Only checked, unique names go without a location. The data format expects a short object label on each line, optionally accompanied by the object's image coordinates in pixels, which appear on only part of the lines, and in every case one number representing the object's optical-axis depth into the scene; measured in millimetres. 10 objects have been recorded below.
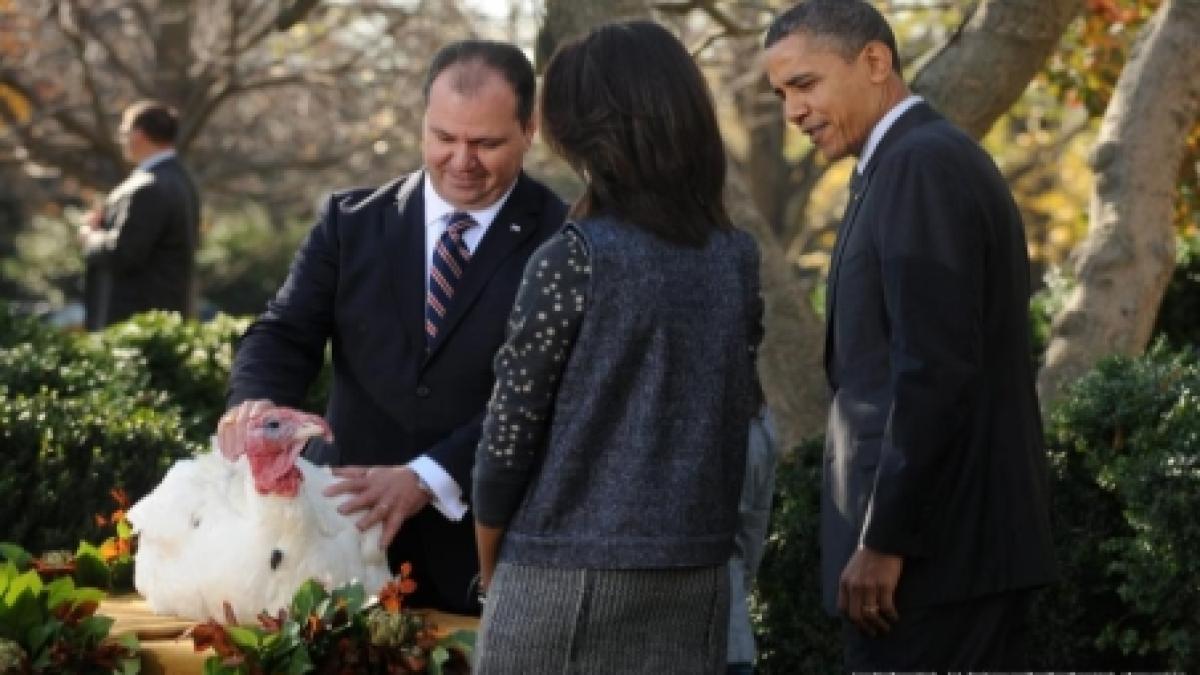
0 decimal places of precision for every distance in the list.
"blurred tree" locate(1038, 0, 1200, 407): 13719
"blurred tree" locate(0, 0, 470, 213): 30234
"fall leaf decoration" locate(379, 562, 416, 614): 7797
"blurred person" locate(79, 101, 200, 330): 22359
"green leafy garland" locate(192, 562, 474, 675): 7645
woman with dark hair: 6762
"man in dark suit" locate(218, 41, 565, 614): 8633
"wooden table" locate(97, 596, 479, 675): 7879
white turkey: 7953
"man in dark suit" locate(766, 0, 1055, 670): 7301
